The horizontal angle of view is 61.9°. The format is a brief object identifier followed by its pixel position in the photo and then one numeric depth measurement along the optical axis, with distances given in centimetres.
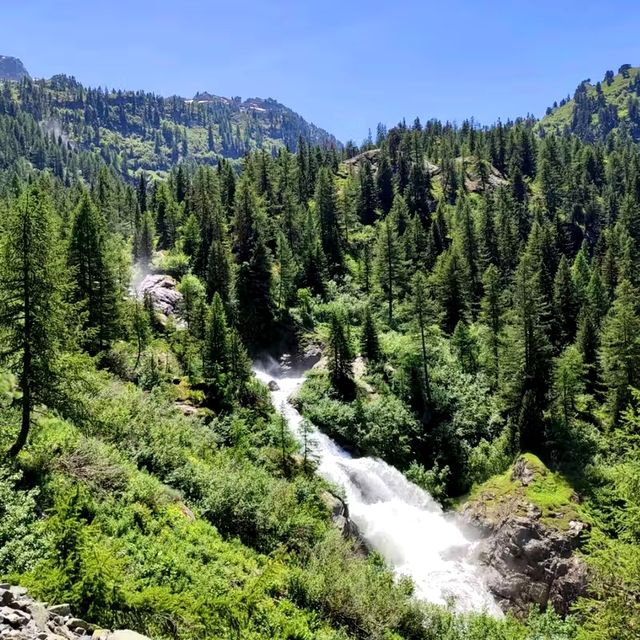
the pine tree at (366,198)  11275
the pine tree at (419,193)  11525
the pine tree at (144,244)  8450
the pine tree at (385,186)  11922
